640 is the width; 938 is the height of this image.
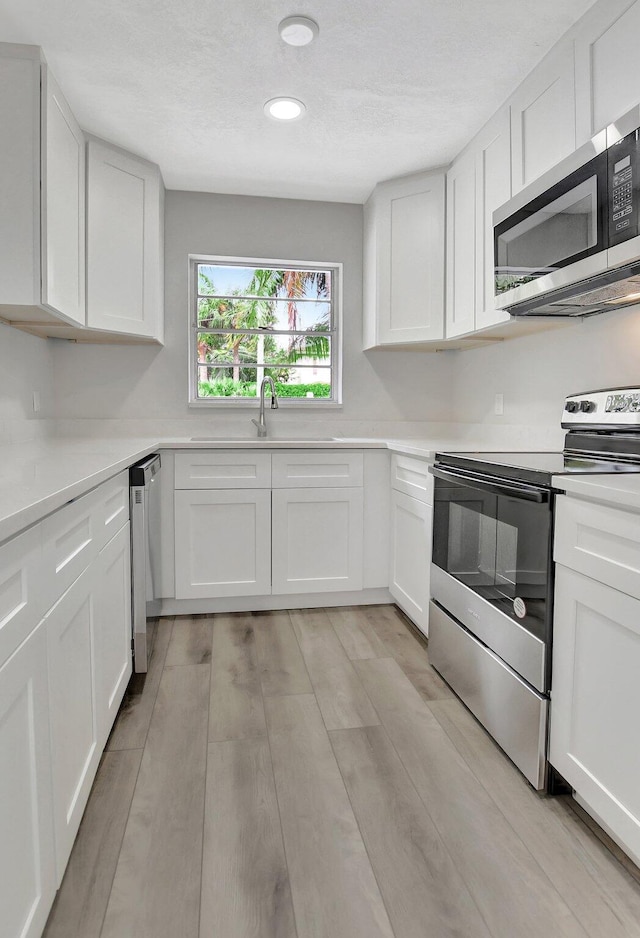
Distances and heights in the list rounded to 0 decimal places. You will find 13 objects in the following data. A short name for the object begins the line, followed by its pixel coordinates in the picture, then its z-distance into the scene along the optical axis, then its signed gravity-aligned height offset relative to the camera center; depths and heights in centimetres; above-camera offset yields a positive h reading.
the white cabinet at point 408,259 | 314 +97
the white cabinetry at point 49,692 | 90 -51
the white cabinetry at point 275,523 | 292 -46
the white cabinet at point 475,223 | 250 +102
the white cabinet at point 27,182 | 208 +90
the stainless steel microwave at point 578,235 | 160 +64
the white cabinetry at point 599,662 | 124 -52
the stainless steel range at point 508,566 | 159 -41
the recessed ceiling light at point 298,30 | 193 +137
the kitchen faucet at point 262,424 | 336 +6
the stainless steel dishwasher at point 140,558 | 216 -48
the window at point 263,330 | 355 +64
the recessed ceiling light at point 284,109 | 244 +139
